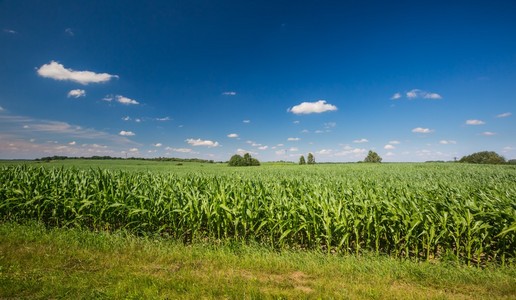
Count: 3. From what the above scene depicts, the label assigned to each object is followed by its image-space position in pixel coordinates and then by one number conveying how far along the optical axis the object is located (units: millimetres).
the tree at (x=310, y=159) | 87375
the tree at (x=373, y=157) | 94562
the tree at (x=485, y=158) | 83844
